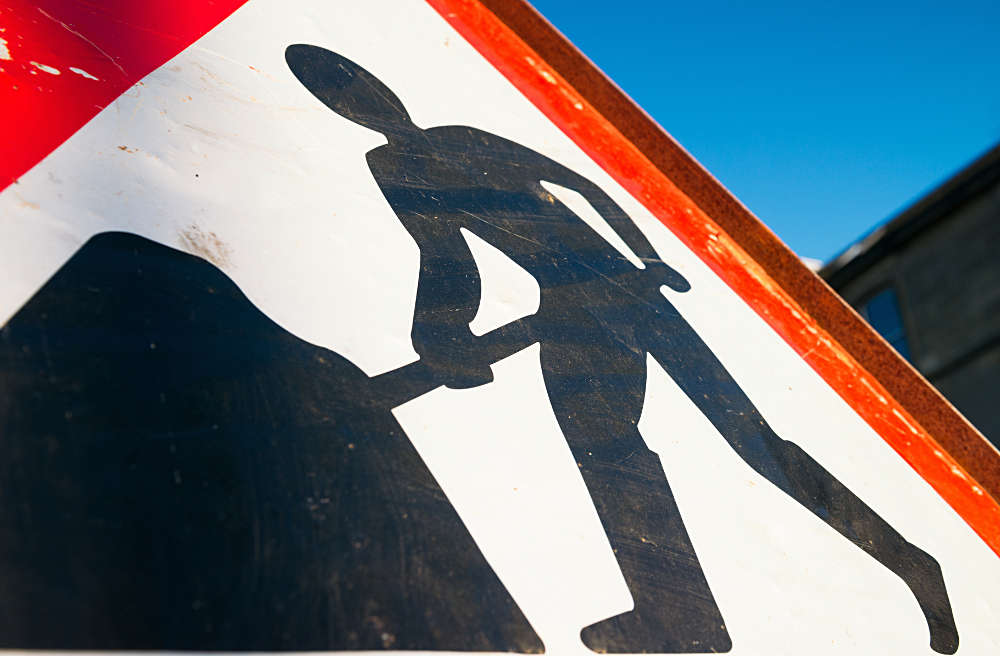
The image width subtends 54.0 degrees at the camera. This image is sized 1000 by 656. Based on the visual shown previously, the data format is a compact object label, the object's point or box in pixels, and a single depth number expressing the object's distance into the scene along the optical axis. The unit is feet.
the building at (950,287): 22.68
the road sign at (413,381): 1.00
